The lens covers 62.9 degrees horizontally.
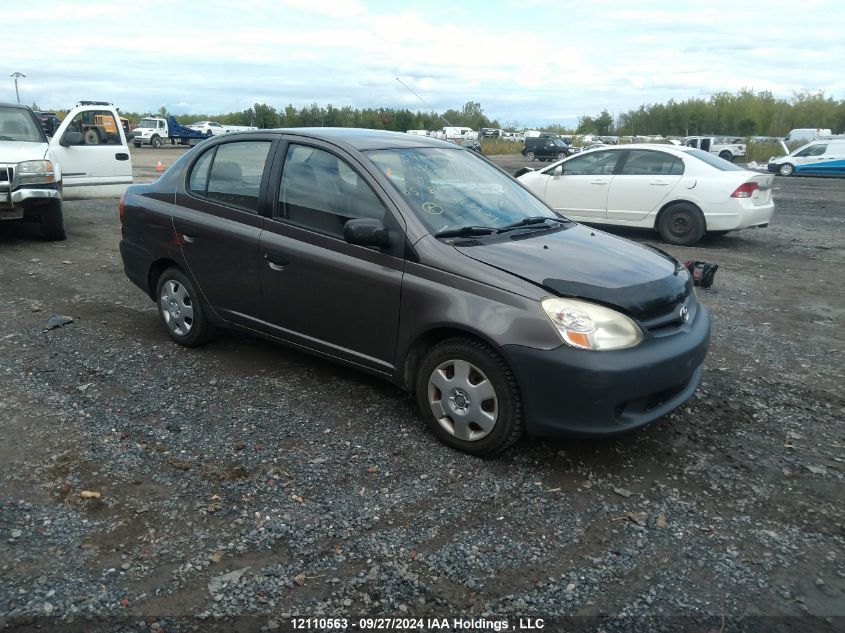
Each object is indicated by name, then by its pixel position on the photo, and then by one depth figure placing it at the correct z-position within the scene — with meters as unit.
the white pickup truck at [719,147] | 44.36
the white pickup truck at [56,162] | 9.20
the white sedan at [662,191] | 10.41
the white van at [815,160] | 30.31
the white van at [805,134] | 52.29
